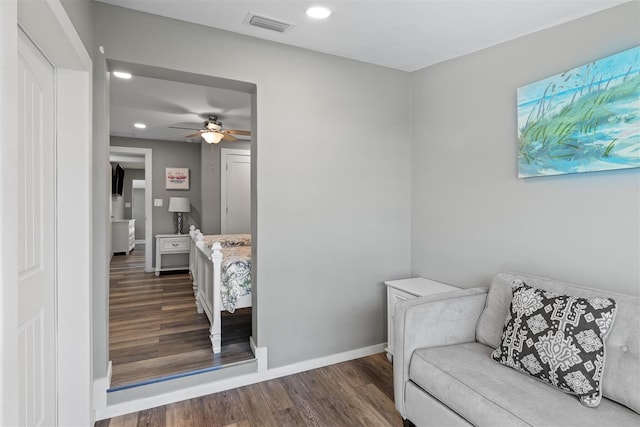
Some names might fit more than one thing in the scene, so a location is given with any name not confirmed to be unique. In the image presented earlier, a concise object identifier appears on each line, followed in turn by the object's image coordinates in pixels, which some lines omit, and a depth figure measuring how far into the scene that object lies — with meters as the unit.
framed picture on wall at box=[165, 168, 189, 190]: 6.35
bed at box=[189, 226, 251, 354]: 2.74
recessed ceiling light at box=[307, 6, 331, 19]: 2.07
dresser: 8.02
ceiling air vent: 2.17
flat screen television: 8.90
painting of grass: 1.74
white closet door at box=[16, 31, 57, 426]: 1.40
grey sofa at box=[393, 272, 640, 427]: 1.41
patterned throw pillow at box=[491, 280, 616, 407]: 1.46
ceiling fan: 4.38
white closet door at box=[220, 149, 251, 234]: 6.06
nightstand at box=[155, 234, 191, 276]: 5.89
